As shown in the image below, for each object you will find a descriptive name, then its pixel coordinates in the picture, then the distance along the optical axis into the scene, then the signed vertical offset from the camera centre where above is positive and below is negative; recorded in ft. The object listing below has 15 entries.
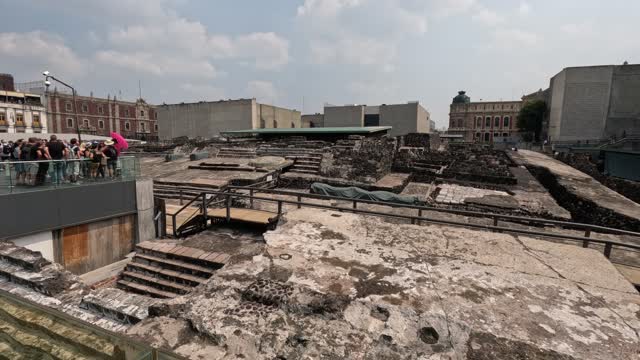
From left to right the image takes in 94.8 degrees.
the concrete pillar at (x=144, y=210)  29.01 -7.25
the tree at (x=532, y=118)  170.49 +16.34
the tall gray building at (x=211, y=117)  147.74 +11.39
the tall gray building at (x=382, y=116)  143.02 +13.36
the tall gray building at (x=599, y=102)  124.57 +19.40
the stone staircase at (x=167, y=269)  18.70 -8.81
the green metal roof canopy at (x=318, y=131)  71.45 +2.62
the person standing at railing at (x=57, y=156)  23.95 -1.89
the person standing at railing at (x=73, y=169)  24.95 -2.79
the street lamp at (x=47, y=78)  50.90 +10.20
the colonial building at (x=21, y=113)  150.92 +11.77
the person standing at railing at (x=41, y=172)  23.07 -2.85
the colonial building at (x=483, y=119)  240.94 +22.04
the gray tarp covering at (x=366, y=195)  31.43 -5.76
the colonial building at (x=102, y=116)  184.03 +14.77
